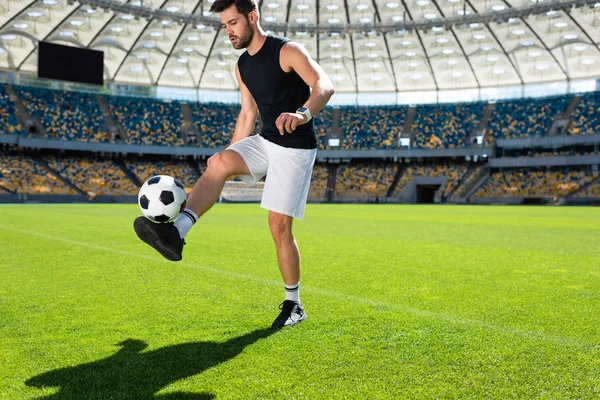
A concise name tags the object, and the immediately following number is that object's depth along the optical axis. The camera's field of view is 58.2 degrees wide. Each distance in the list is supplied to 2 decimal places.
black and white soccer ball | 3.62
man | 3.69
